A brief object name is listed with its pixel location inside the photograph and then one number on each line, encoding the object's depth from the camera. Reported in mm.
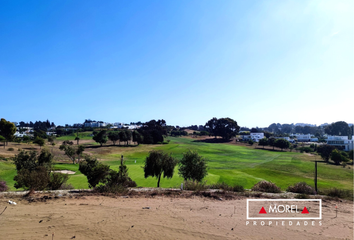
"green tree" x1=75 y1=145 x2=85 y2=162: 41812
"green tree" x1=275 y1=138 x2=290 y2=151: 83062
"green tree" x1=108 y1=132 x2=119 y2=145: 82688
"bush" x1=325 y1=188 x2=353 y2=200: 18581
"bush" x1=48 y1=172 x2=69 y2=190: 16241
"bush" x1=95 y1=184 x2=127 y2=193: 14444
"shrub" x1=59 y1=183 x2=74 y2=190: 17109
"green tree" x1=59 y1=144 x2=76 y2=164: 40344
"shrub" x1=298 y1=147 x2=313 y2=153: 79781
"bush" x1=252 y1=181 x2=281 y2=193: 19434
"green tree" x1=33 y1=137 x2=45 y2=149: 53747
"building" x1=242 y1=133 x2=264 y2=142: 126350
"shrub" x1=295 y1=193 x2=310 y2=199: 16266
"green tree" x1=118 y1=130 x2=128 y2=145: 82438
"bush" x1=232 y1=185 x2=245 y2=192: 18438
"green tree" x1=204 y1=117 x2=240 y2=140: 116062
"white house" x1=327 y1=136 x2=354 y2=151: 85500
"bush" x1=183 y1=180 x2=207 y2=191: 17062
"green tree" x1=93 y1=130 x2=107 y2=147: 75438
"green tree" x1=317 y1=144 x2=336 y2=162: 59838
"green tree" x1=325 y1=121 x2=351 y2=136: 153425
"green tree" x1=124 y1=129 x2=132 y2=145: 83138
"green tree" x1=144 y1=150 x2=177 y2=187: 22656
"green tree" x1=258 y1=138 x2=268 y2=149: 91519
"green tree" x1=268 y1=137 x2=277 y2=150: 85531
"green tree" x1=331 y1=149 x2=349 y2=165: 55147
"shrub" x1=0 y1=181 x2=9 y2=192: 17081
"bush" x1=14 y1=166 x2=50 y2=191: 12840
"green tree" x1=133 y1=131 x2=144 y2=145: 86688
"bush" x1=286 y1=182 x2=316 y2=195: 19875
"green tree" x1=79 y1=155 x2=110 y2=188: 16531
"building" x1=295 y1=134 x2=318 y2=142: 135250
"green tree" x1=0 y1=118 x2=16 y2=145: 59219
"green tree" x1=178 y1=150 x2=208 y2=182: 24328
